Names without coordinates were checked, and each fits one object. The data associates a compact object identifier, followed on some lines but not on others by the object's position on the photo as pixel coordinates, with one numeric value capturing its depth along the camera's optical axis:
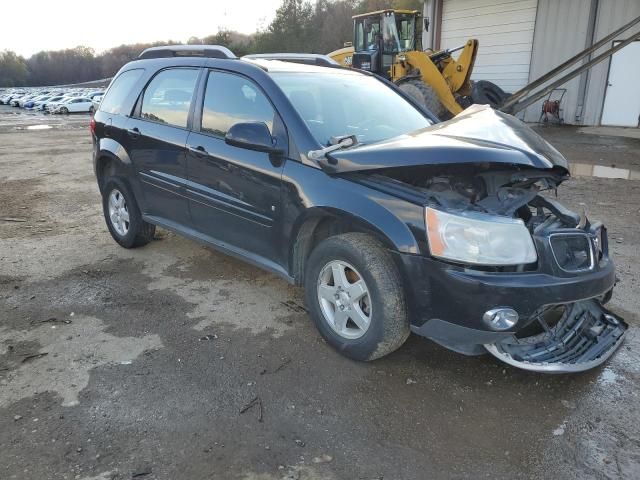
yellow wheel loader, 11.40
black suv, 2.64
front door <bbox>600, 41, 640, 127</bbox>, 14.58
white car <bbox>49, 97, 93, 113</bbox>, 37.47
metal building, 14.74
